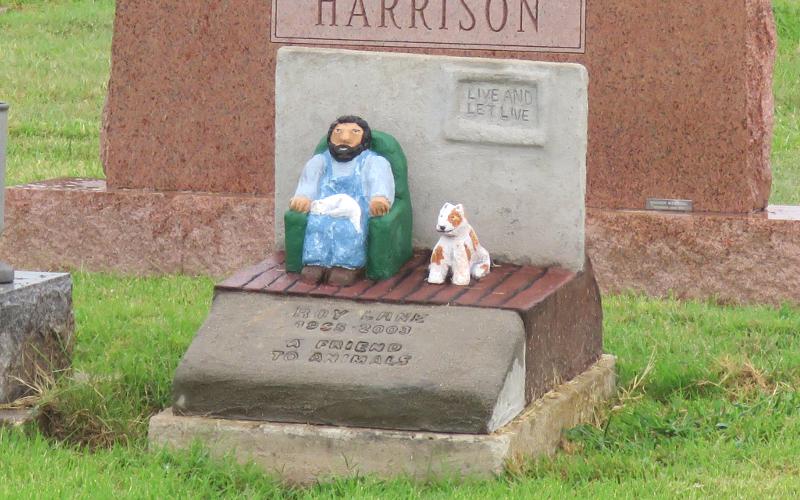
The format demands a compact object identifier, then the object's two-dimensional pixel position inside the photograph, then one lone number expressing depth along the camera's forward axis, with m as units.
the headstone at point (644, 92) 7.94
